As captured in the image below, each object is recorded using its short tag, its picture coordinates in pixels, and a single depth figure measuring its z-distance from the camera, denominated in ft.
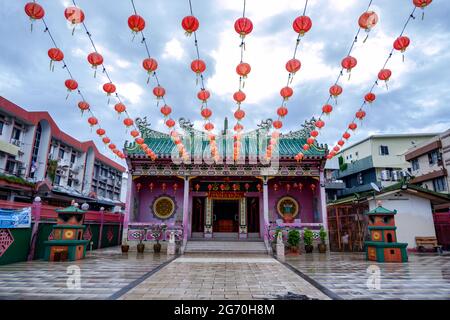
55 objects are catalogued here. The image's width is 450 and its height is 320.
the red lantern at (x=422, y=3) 17.07
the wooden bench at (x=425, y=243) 42.96
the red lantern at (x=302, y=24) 19.42
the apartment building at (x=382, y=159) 85.76
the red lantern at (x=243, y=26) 19.67
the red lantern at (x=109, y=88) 27.30
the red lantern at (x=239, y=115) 31.77
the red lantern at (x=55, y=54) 22.31
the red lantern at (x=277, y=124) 35.96
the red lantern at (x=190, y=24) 19.52
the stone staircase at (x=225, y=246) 44.47
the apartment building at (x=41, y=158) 64.28
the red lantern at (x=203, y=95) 27.45
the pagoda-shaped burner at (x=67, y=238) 32.35
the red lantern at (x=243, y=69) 23.90
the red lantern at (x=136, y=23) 19.54
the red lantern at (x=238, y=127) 37.26
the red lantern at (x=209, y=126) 35.20
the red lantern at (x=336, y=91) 27.91
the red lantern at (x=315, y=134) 42.42
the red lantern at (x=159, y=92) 27.86
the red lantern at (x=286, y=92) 27.18
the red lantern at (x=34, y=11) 18.13
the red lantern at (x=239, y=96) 27.99
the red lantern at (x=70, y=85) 26.00
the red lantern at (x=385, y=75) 24.60
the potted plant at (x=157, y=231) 43.80
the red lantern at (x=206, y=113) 31.23
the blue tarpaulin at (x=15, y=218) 28.17
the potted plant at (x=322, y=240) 43.34
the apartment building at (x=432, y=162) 60.49
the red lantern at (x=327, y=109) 31.14
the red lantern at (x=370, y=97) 27.65
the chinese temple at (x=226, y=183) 48.93
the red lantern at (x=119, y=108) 31.74
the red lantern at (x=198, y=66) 23.93
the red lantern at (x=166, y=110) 32.50
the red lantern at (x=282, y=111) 31.94
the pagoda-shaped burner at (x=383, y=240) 32.32
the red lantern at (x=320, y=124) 39.22
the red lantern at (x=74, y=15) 18.76
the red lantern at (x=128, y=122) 36.16
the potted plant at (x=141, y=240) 43.52
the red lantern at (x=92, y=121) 33.68
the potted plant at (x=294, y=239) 42.22
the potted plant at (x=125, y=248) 43.07
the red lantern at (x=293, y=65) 23.79
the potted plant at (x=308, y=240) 43.21
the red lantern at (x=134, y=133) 39.96
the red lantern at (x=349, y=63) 23.34
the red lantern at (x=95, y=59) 23.30
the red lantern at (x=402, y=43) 21.21
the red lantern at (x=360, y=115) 30.84
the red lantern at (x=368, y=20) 19.05
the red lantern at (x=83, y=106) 29.90
